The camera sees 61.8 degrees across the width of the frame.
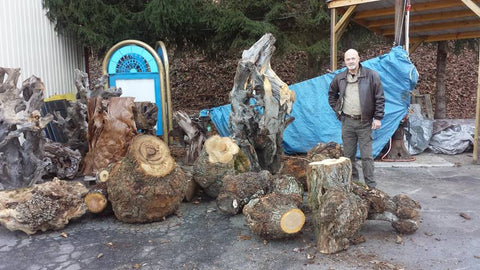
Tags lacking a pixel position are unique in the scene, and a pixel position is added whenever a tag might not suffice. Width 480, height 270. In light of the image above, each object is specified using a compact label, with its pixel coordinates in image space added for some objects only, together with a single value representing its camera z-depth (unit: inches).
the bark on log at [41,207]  152.6
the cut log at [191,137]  258.4
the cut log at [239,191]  169.3
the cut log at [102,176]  180.1
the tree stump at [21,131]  192.7
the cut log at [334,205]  134.3
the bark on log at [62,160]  231.8
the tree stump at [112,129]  222.7
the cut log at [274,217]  139.5
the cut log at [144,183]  159.3
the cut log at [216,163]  190.4
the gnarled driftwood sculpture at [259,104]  208.7
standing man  186.1
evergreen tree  307.6
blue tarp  261.3
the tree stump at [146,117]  235.8
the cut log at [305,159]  202.2
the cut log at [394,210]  148.9
